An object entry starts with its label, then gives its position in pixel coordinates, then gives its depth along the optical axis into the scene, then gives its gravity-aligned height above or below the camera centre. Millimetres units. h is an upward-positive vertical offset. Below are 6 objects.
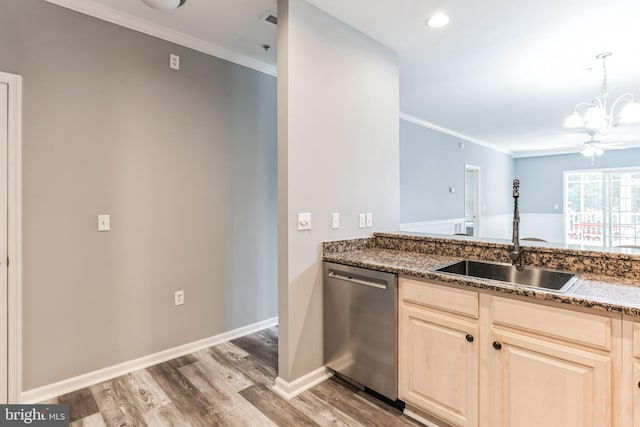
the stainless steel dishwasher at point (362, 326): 1997 -769
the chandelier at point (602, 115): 3071 +969
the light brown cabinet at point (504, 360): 1309 -719
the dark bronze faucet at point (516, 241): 1946 -197
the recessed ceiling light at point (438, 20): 2422 +1453
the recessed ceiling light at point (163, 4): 2088 +1365
